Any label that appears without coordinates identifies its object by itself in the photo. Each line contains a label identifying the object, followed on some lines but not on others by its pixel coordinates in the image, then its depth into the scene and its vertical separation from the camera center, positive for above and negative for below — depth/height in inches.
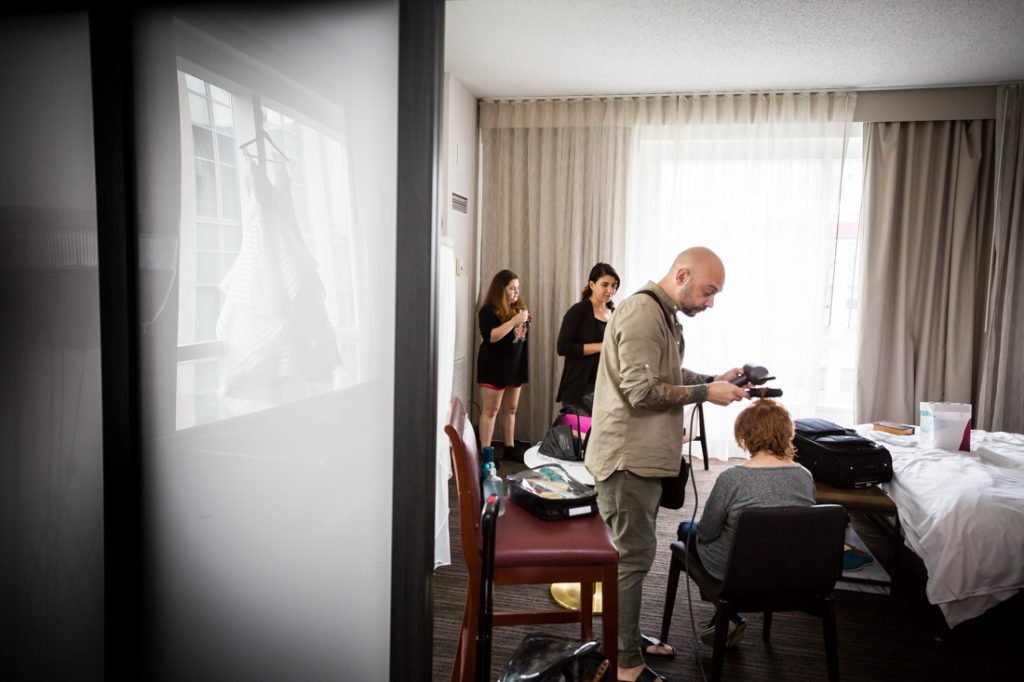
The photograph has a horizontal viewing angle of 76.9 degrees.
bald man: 75.2 -14.6
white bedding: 90.5 -34.2
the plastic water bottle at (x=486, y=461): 92.5 -27.8
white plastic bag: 115.3 -23.1
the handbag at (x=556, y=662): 57.8 -34.4
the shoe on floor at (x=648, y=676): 78.7 -47.2
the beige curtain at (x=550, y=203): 185.3 +24.6
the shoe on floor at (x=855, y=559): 115.0 -47.7
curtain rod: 178.2 +54.2
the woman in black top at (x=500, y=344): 167.0 -15.5
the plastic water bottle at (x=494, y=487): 81.5 -25.9
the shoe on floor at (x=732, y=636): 90.3 -48.3
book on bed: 126.4 -26.2
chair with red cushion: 66.6 -28.1
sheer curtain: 175.6 +21.1
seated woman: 76.7 -22.8
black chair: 70.1 -30.5
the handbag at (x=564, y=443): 109.3 -27.0
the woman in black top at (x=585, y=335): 159.0 -11.8
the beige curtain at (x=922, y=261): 167.0 +9.4
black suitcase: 107.2 -27.9
